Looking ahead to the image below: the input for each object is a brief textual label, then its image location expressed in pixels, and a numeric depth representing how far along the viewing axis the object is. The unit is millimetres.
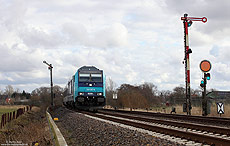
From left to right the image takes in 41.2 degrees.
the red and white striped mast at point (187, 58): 23359
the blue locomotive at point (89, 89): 27531
